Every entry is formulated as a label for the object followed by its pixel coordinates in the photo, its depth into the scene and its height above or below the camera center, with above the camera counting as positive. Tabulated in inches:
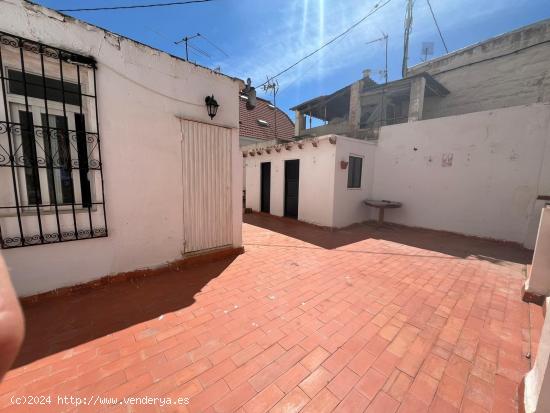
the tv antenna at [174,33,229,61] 285.0 +171.7
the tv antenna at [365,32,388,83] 391.7 +236.6
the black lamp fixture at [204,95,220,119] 148.0 +45.1
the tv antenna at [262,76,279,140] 465.1 +184.5
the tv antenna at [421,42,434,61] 536.2 +304.8
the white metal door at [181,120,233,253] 149.6 -7.4
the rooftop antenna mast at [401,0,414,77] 461.5 +291.5
